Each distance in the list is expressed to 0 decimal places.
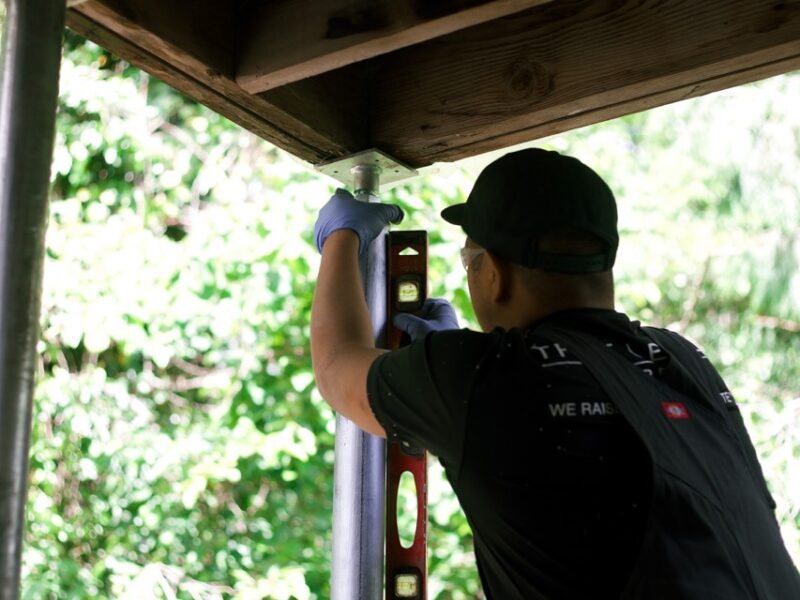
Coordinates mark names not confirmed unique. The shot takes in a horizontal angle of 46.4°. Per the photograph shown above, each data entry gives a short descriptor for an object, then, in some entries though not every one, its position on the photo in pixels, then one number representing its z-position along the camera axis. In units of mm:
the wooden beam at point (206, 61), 1572
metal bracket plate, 2172
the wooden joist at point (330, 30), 1604
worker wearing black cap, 1246
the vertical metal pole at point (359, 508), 1959
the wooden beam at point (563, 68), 1699
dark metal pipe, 1047
